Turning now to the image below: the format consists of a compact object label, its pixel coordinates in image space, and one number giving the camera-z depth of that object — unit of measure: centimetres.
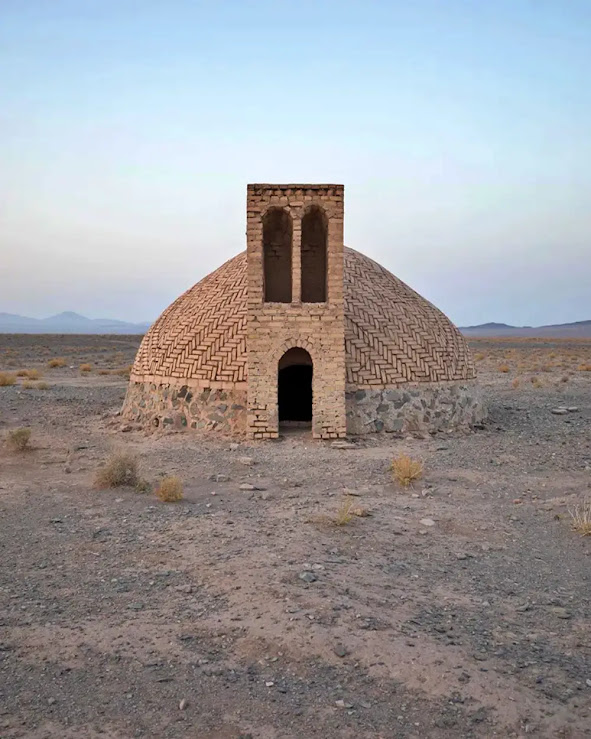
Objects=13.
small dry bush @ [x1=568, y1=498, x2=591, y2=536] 694
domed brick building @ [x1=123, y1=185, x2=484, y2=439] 1177
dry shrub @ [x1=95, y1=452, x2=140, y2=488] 882
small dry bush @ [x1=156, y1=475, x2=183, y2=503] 809
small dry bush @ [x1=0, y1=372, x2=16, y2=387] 2117
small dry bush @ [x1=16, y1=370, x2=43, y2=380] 2420
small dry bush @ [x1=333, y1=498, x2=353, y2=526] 720
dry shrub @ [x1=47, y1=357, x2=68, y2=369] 3039
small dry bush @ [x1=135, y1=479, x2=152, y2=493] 861
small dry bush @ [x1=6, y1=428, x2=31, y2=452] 1116
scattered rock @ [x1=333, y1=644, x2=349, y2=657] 446
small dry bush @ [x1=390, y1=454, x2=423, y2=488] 898
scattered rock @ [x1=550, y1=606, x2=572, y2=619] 511
